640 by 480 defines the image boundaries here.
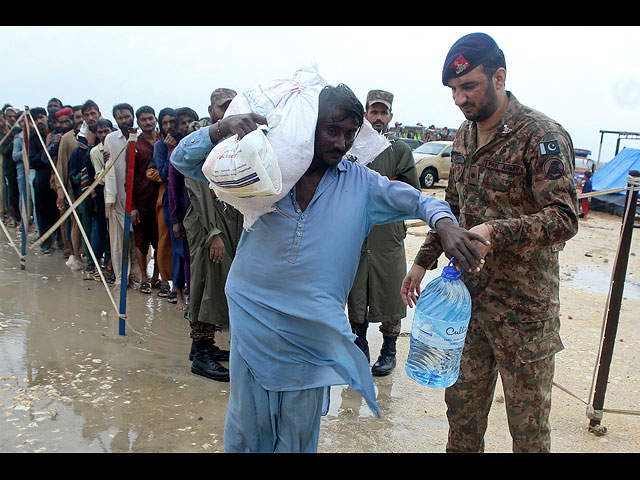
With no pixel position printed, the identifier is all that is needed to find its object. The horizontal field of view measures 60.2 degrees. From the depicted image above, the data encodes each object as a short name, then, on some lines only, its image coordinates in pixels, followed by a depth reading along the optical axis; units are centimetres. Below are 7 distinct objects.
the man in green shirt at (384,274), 443
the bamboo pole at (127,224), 470
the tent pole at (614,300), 341
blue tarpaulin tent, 1520
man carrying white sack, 214
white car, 1952
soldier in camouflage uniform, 226
